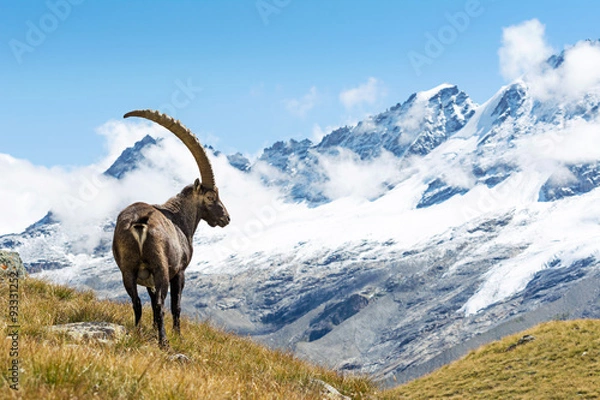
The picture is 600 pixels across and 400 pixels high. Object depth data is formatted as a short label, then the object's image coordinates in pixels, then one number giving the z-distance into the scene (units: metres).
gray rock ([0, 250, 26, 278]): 13.47
